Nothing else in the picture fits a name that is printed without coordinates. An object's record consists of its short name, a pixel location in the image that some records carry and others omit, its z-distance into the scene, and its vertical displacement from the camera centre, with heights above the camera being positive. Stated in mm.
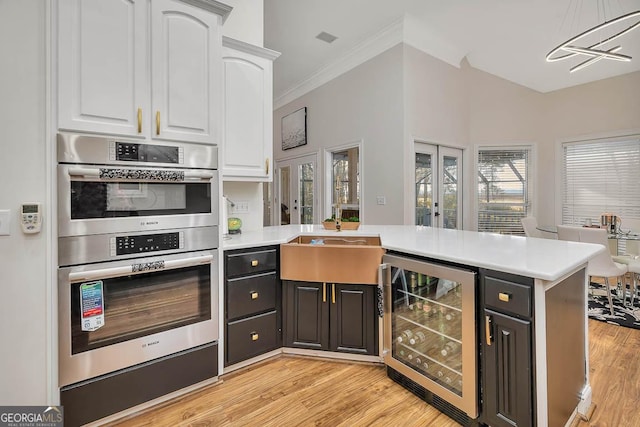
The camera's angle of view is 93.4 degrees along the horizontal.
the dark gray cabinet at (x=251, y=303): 2074 -637
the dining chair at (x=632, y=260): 3188 -551
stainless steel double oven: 1549 -209
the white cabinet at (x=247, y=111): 2389 +857
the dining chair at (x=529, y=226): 4219 -191
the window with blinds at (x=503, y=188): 5238 +428
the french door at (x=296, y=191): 5720 +476
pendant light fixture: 2733 +2176
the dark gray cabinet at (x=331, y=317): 2164 -761
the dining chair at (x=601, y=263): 3033 -539
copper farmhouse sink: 2111 -349
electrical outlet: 2840 +72
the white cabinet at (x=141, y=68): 1543 +840
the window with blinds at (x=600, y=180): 4391 +498
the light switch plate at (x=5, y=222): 1437 -27
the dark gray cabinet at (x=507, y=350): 1337 -643
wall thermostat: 1460 -4
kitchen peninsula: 1321 -538
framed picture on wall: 5902 +1749
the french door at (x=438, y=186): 4453 +426
